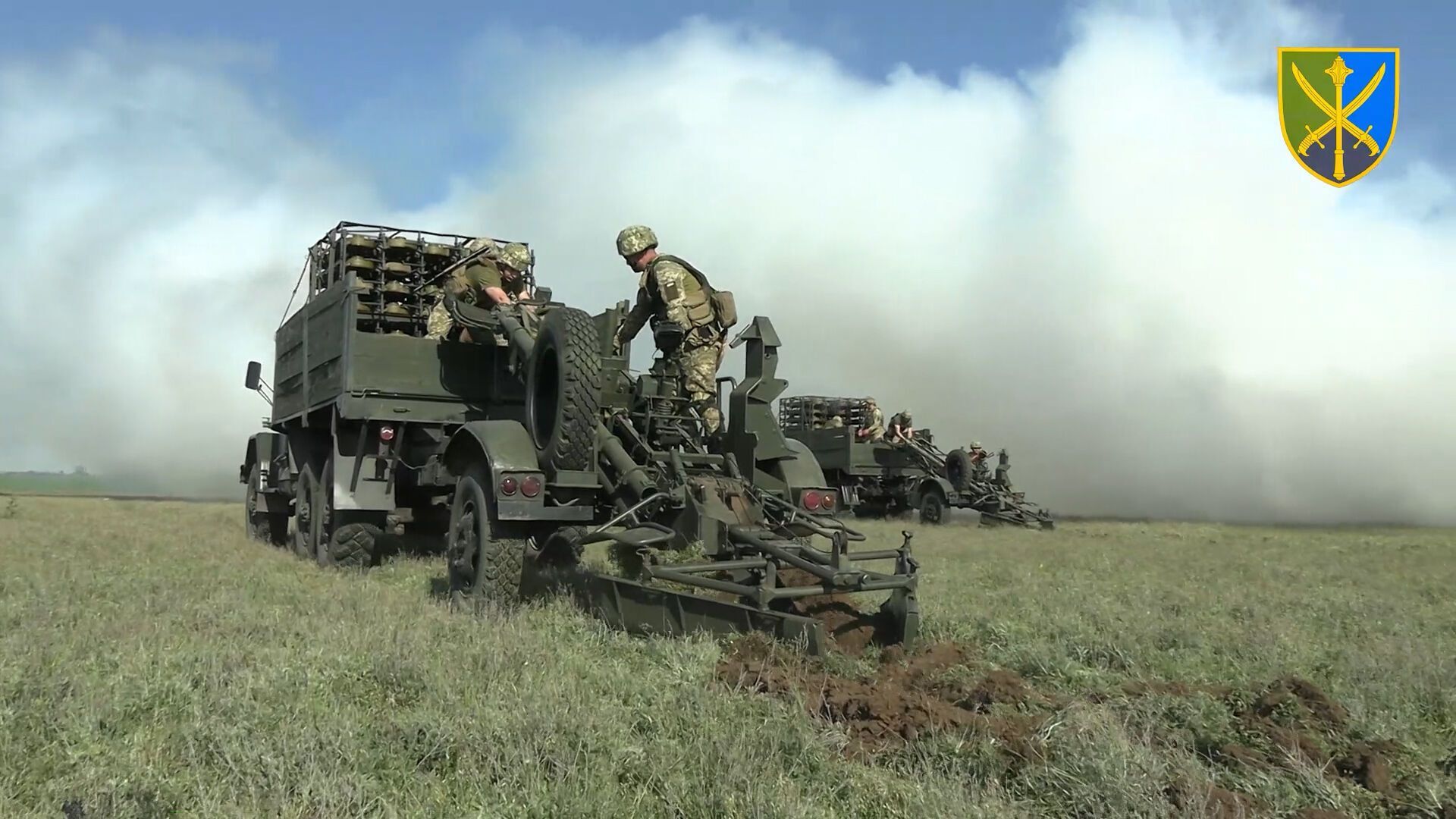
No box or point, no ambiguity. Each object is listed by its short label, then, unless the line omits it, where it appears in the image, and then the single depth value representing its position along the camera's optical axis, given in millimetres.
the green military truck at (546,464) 5988
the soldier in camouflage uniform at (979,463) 24609
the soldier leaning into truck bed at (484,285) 9750
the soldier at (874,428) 26047
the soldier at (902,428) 25859
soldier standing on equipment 7781
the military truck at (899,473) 24094
